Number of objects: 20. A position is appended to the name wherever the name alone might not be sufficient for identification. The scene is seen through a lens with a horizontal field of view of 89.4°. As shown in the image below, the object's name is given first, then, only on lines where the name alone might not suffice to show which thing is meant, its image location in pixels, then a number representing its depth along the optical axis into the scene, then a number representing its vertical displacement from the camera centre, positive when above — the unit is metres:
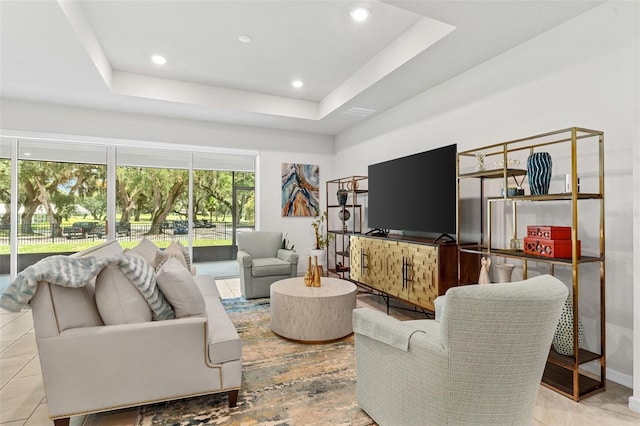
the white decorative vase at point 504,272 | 2.65 -0.48
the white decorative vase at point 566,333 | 2.16 -0.82
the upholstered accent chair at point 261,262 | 4.38 -0.68
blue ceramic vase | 2.32 +0.30
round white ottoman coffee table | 2.86 -0.90
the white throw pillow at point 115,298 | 1.77 -0.46
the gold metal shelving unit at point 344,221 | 5.05 -0.04
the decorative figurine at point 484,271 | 2.78 -0.50
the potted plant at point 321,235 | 5.38 -0.37
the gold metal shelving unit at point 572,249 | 2.08 -0.28
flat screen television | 3.21 +0.24
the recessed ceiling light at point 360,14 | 2.79 +1.75
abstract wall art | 5.86 +0.45
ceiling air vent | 4.60 +1.49
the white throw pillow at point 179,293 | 1.93 -0.47
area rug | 1.85 -1.17
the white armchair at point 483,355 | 1.30 -0.61
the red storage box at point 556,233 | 2.26 -0.14
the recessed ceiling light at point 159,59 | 3.64 +1.77
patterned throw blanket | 1.57 -0.32
